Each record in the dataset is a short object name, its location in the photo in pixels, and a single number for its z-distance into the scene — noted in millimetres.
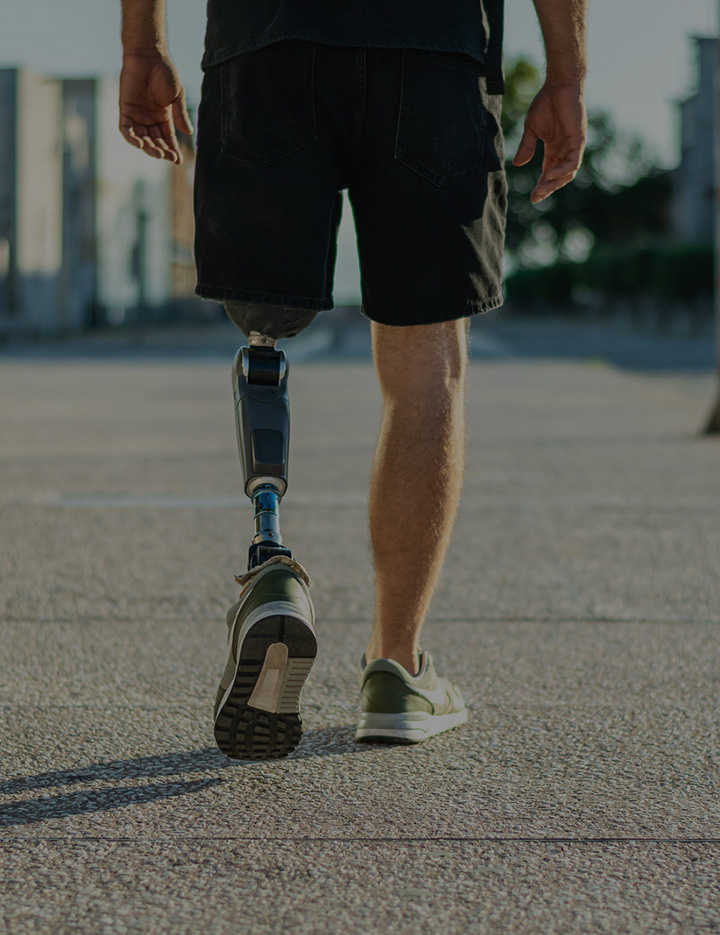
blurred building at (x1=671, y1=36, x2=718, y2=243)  52062
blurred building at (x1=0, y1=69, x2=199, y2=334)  34500
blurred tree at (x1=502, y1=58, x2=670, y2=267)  78875
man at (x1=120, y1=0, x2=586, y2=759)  2145
